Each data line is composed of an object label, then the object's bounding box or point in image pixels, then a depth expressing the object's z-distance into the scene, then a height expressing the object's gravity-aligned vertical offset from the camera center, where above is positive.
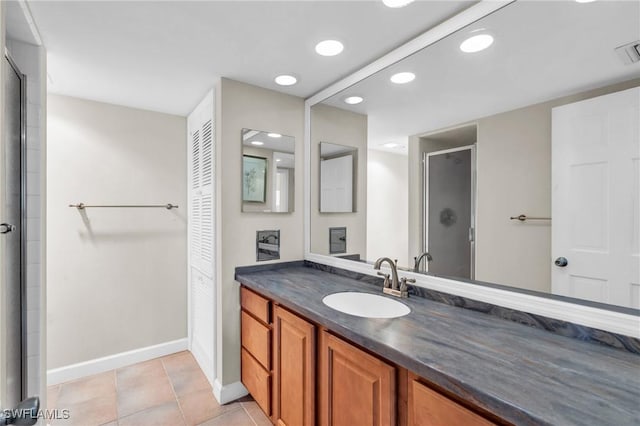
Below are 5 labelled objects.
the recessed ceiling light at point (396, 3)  1.31 +0.93
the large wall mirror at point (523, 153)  1.00 +0.26
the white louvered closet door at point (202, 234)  2.27 -0.18
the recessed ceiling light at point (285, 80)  2.05 +0.93
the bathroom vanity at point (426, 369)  0.74 -0.45
